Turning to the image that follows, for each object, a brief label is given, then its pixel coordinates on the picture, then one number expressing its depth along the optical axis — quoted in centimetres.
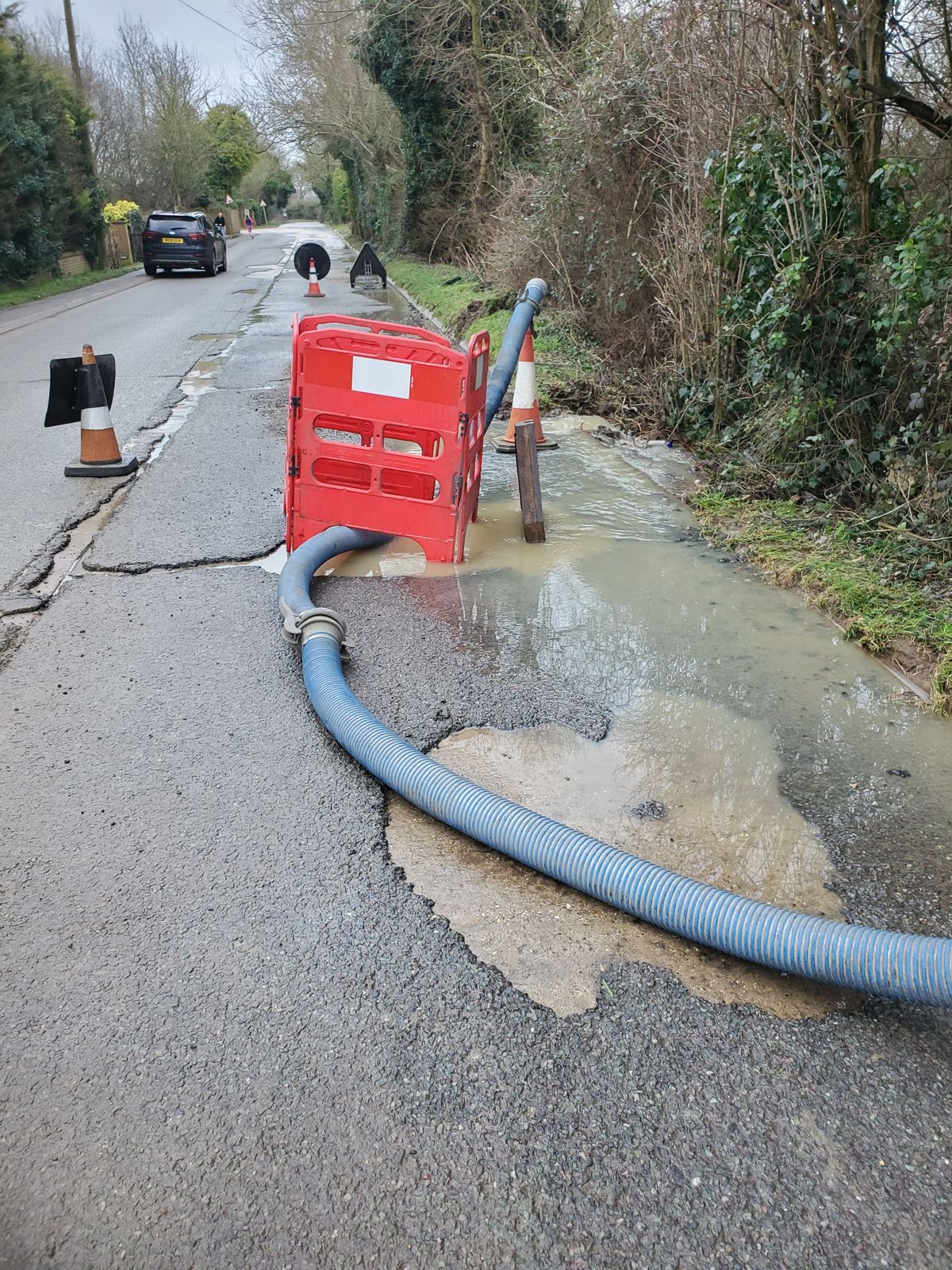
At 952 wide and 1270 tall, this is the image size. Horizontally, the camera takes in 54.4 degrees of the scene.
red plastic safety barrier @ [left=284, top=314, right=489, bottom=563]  484
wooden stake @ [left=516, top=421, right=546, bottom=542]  544
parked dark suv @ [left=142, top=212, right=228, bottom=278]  2709
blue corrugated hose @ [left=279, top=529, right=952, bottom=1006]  221
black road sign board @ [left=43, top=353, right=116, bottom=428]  681
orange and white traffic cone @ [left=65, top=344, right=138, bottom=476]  689
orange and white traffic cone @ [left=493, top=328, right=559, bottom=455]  675
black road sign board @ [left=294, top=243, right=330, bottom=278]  1980
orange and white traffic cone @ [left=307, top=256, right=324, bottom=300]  2027
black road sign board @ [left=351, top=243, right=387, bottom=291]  2150
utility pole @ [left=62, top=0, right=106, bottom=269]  3034
